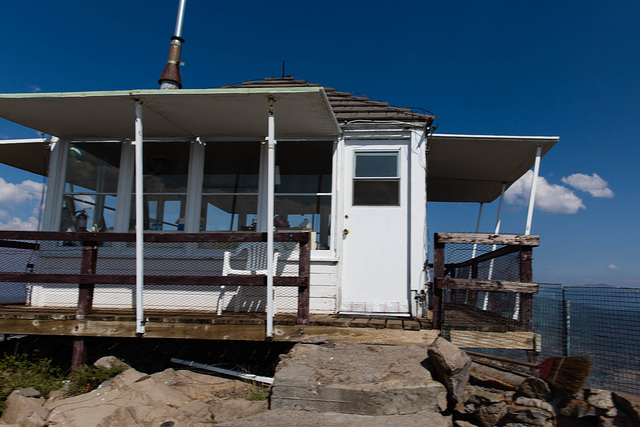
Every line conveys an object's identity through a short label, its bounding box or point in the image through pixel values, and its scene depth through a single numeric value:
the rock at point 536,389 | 3.69
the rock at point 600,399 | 3.42
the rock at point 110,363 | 5.02
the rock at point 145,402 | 4.12
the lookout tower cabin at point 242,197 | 5.63
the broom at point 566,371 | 3.44
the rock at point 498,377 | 3.85
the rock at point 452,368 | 3.75
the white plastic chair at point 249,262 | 5.51
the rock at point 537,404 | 3.61
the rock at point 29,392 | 4.68
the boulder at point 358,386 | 3.75
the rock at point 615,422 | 3.29
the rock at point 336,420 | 3.57
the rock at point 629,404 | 3.21
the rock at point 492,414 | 3.69
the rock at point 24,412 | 4.20
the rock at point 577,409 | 3.49
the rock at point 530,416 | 3.56
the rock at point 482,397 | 3.73
